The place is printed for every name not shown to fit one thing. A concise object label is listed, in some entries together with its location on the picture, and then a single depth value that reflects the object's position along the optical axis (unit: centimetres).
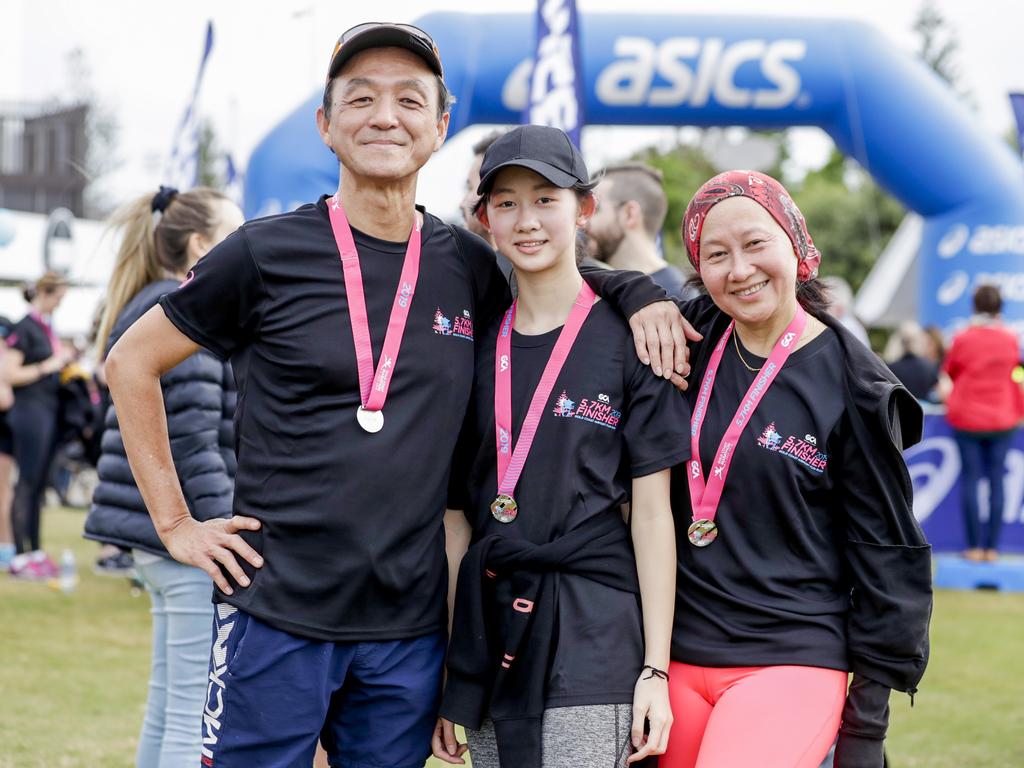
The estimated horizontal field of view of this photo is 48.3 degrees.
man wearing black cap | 236
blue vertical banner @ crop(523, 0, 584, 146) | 735
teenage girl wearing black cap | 238
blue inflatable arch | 1039
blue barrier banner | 927
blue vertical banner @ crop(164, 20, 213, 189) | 870
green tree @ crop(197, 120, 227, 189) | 6187
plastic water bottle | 826
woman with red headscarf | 244
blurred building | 3628
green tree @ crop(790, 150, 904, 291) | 3781
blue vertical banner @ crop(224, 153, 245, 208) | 1497
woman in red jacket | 858
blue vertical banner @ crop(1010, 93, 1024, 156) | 721
